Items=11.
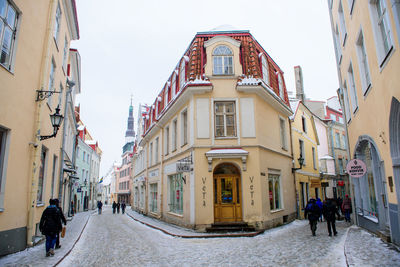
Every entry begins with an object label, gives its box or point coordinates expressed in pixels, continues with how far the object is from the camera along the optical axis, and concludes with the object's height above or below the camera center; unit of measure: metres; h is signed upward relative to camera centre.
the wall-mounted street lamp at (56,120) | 8.84 +2.07
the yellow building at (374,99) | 7.17 +2.56
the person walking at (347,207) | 15.56 -1.46
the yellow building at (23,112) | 7.36 +2.16
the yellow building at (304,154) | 19.11 +2.11
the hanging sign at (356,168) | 9.28 +0.41
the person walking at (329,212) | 10.79 -1.20
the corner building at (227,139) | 13.02 +2.20
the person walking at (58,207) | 8.23 -0.64
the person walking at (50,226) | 7.74 -1.11
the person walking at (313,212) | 11.02 -1.23
